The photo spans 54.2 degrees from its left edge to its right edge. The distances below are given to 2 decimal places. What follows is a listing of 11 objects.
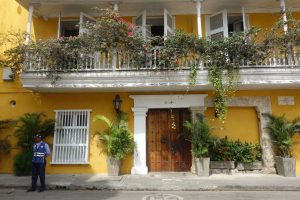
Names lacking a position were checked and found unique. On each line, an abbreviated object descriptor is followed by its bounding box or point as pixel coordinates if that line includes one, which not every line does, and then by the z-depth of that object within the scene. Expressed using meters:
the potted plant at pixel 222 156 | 10.19
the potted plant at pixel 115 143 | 9.88
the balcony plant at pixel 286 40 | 9.46
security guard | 8.28
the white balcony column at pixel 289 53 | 9.58
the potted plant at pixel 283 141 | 9.69
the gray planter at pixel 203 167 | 9.79
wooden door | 10.70
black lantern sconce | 10.57
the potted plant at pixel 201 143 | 9.77
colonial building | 9.99
